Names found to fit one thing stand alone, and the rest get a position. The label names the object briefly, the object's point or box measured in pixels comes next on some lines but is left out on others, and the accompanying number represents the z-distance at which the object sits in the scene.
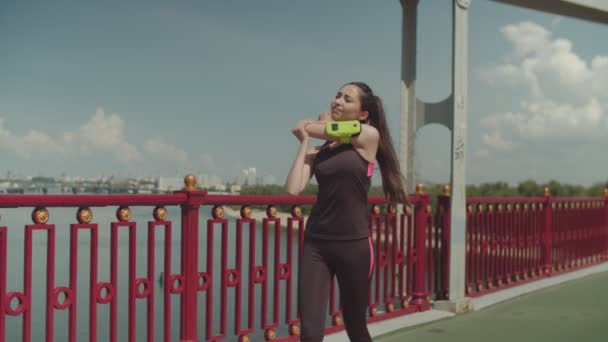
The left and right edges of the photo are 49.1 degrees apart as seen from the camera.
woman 2.83
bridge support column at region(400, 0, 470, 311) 6.04
